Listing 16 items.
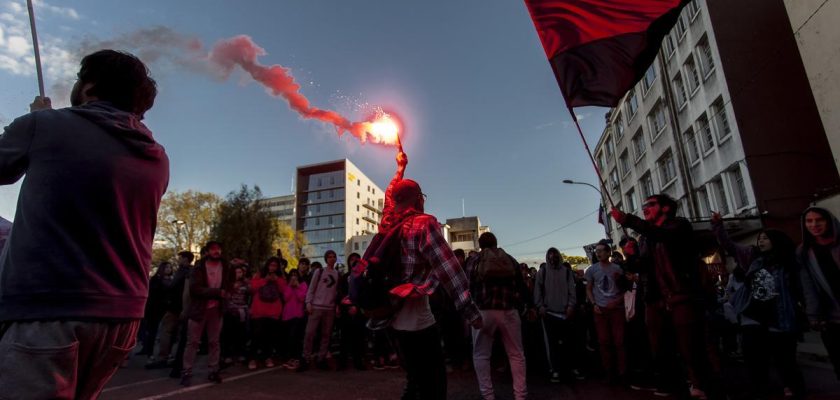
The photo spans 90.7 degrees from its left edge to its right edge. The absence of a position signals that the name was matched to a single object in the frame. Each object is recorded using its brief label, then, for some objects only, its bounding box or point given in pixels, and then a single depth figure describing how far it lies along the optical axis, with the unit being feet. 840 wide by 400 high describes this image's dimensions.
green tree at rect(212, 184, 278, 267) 136.87
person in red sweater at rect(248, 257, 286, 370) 27.25
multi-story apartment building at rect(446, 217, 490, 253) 278.44
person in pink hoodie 27.37
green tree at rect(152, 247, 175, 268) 144.30
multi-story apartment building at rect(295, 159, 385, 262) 286.25
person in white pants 15.35
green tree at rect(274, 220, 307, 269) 168.17
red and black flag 16.63
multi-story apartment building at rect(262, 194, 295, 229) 341.00
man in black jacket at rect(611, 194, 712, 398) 13.60
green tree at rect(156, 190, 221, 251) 144.87
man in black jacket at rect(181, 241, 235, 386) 19.76
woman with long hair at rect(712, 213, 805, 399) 15.58
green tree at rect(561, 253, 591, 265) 226.58
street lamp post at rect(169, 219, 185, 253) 145.20
